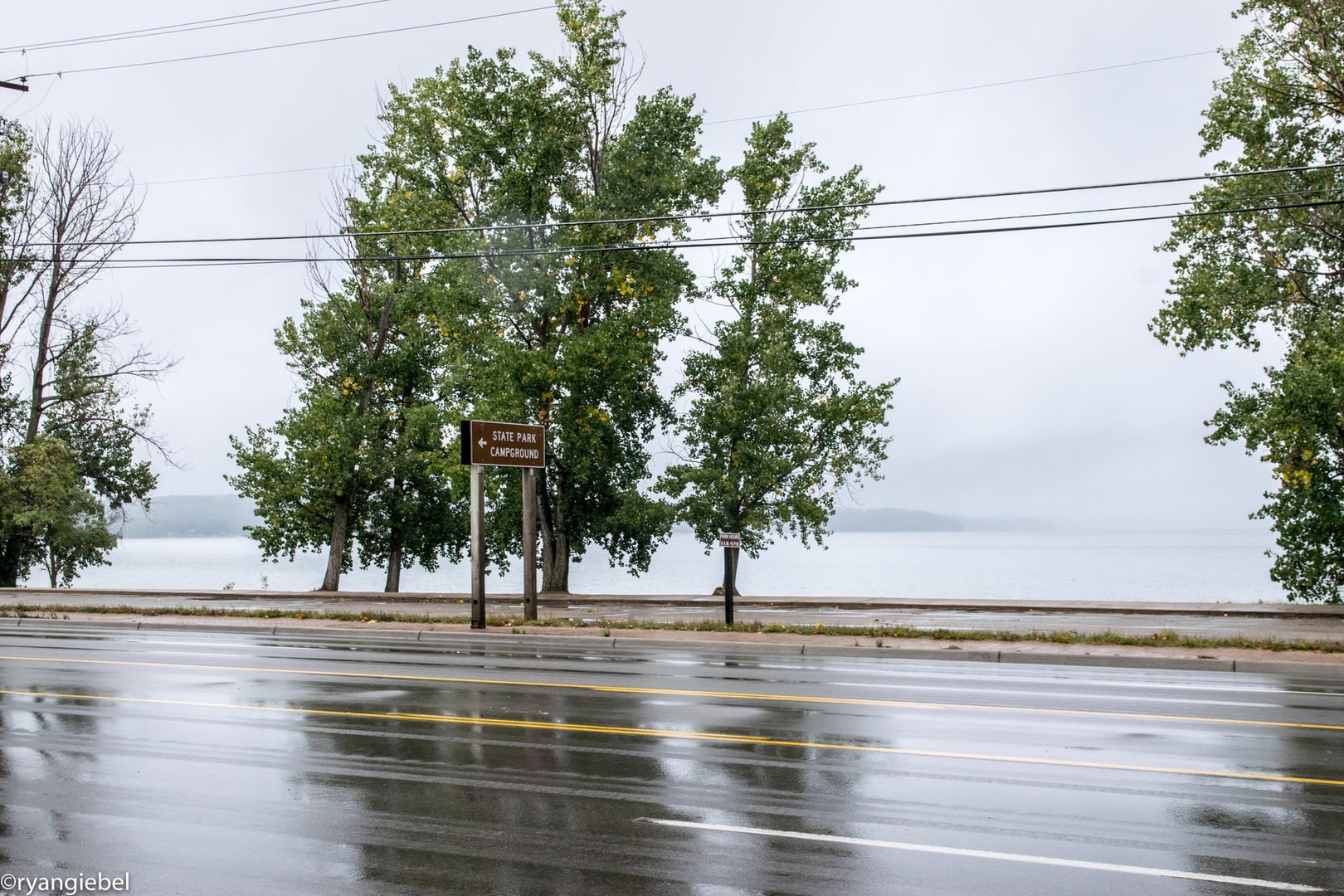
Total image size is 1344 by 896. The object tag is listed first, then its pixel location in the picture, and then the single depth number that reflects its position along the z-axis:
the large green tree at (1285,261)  27.33
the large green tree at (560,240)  32.06
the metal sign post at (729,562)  19.90
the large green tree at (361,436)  38.28
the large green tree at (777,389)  32.47
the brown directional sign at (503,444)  21.53
